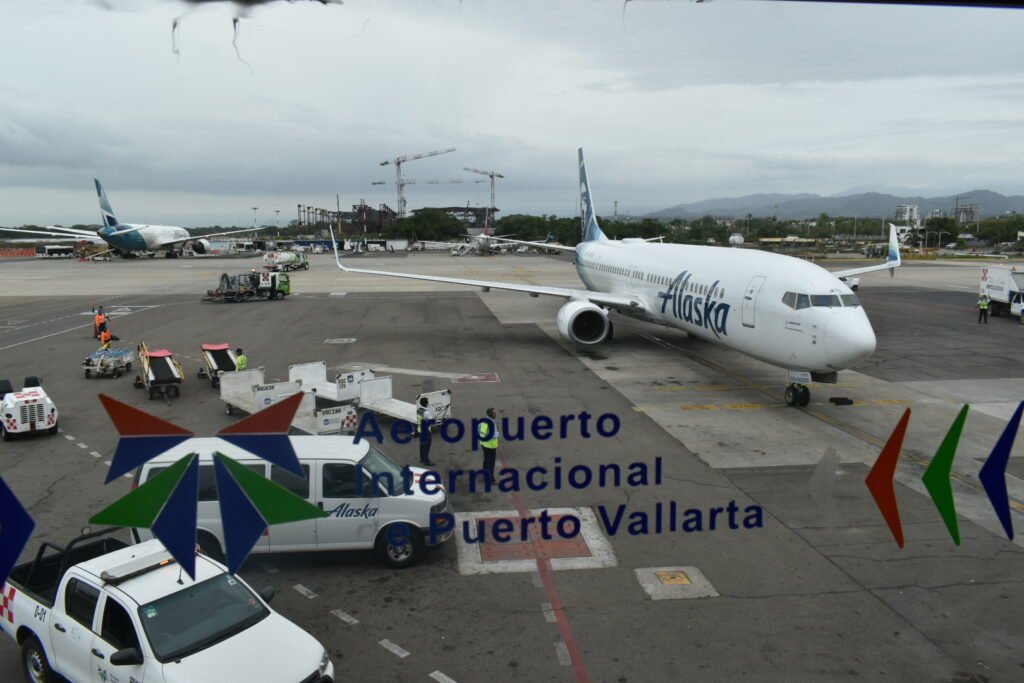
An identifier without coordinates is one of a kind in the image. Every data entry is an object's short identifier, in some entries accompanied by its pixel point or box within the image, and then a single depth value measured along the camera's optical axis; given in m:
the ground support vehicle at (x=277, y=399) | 17.19
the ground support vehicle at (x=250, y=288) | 52.44
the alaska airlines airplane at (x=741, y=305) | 18.95
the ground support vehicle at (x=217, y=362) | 24.86
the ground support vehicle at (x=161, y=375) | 23.11
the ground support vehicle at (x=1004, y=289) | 42.16
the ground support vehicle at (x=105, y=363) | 26.28
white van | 11.41
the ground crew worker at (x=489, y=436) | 14.68
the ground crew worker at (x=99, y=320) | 30.83
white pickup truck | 7.57
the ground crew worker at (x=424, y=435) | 15.73
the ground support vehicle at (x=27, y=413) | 18.19
